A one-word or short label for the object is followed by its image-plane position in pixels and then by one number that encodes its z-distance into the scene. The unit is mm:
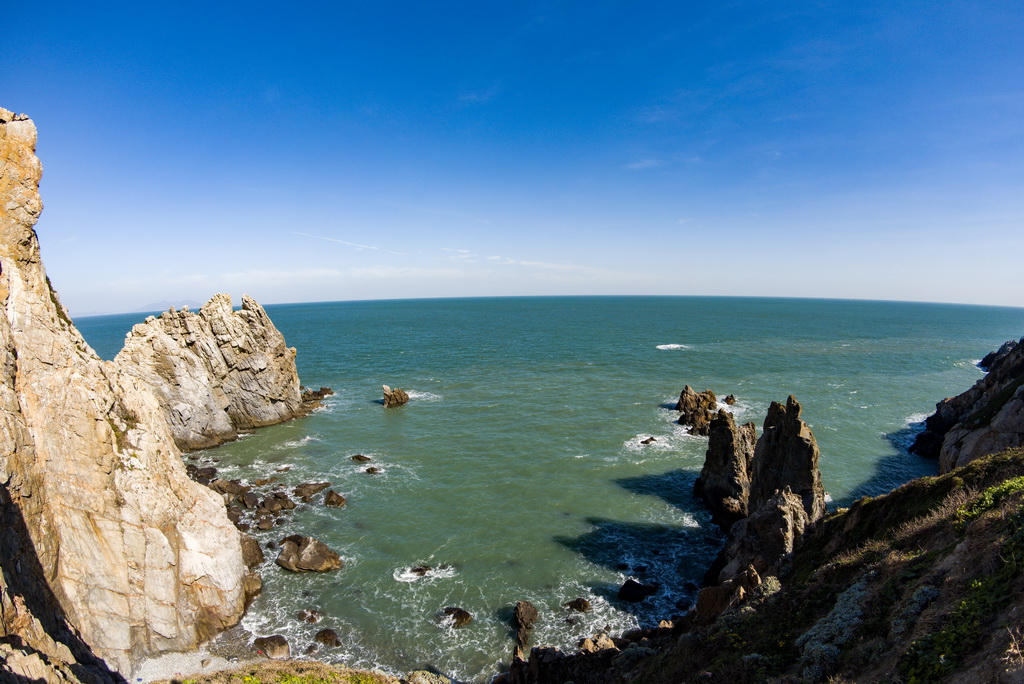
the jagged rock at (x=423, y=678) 17969
